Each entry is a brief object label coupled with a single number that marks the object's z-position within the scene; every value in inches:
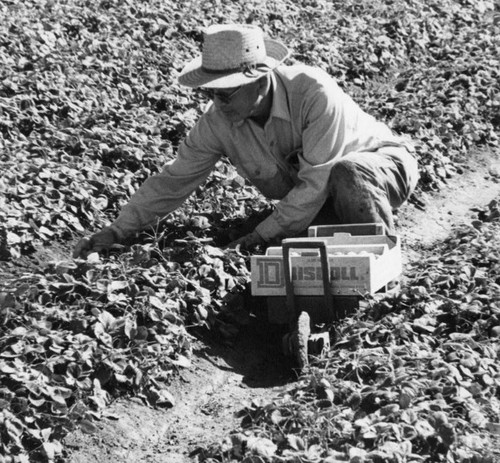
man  363.4
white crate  333.8
